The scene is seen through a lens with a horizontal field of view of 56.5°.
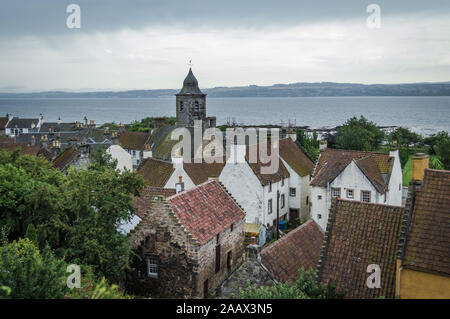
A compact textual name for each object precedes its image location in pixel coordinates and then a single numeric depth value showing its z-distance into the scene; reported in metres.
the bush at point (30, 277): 13.05
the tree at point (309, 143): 63.56
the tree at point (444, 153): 58.62
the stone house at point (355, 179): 34.31
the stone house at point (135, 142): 73.41
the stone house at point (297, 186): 40.91
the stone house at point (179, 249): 20.36
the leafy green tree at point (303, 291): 13.62
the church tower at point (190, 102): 76.06
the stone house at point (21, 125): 134.62
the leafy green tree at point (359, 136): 71.12
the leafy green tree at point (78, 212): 20.52
